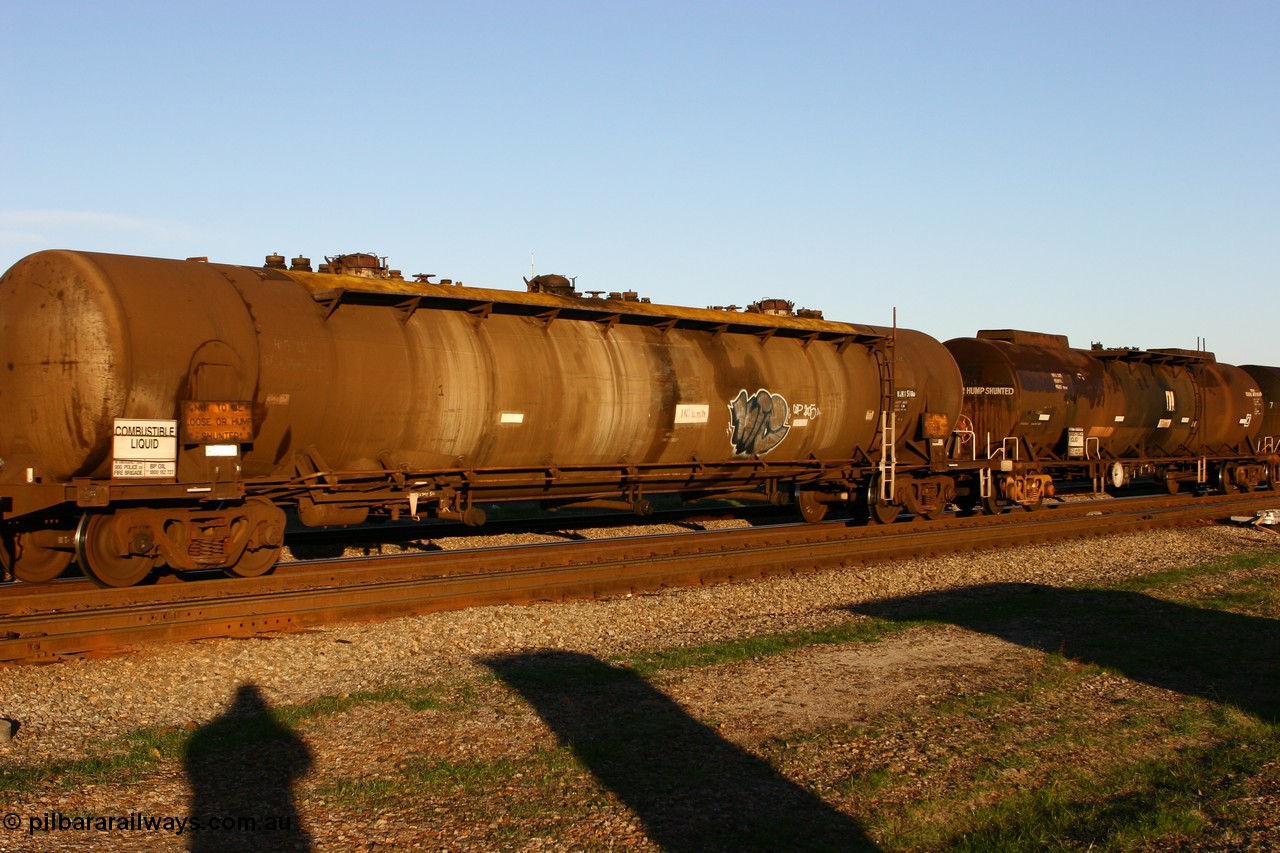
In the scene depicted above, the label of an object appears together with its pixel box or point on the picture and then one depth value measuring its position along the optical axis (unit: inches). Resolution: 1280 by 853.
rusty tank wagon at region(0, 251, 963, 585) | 458.9
